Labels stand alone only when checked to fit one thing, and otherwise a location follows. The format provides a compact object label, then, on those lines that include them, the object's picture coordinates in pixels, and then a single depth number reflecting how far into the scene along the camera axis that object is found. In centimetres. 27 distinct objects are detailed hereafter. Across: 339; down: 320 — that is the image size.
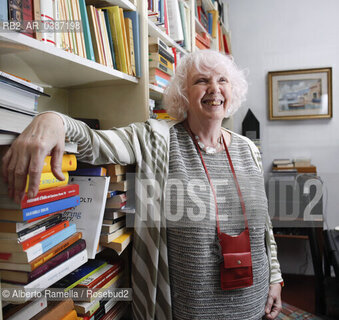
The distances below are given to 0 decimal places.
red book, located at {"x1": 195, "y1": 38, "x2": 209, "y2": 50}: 224
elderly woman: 103
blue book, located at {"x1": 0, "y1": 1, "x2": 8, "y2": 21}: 71
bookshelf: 101
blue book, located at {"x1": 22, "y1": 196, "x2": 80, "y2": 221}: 68
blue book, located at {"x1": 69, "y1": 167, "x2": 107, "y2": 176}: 94
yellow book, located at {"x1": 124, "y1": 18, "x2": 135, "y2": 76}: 124
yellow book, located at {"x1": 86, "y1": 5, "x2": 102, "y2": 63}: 108
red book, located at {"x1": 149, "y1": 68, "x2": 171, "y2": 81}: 145
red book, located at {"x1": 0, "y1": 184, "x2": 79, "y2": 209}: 67
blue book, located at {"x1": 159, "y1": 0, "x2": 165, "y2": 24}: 156
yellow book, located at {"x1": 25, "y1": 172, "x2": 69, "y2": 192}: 73
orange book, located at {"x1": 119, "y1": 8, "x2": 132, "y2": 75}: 121
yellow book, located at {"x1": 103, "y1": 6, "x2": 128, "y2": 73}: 117
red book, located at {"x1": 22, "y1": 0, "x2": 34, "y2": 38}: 78
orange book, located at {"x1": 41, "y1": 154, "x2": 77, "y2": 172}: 75
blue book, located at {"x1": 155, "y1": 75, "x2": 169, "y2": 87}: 148
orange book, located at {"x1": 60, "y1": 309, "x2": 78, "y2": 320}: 82
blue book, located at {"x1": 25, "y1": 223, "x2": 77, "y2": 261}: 69
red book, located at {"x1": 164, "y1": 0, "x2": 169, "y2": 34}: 166
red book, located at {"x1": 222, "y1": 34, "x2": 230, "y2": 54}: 293
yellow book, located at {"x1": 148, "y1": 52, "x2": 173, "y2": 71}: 143
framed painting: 282
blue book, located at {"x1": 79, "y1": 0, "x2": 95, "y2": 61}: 104
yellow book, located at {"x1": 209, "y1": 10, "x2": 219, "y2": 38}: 264
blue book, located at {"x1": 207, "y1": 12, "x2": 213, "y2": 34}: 263
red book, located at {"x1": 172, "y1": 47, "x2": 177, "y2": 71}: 181
